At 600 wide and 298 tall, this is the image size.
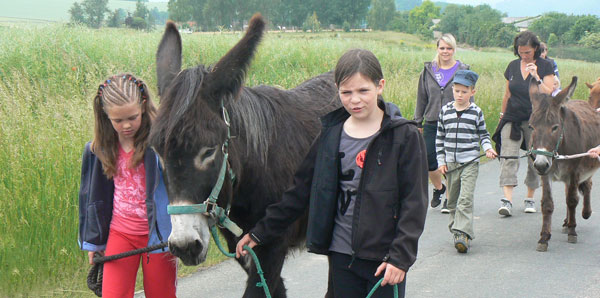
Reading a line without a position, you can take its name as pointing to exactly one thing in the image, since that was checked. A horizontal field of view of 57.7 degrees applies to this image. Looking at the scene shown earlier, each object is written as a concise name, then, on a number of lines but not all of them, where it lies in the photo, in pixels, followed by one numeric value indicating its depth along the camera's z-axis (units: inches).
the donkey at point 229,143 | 95.2
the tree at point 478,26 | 1808.6
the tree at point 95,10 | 772.8
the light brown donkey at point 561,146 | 228.1
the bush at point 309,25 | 1206.3
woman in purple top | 271.9
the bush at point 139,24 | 768.9
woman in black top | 266.7
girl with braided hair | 112.8
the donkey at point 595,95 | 333.1
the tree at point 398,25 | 2844.5
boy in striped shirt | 226.6
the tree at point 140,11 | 1096.2
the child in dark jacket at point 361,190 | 96.9
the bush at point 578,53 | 1288.1
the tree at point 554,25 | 1454.2
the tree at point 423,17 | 2546.5
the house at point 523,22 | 2087.1
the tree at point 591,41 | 1286.9
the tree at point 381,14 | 2844.7
